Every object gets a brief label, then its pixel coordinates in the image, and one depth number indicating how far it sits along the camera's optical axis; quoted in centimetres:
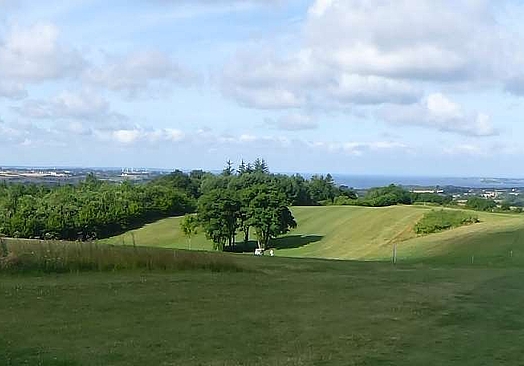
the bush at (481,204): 9836
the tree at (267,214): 8331
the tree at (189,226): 9112
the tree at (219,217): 8481
